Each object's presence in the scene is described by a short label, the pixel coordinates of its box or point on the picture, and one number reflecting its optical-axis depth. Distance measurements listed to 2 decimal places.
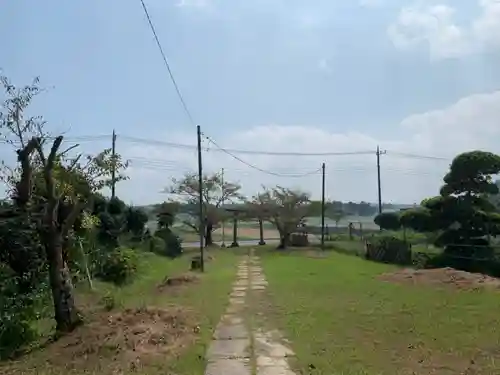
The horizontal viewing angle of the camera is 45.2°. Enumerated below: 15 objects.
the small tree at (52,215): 9.08
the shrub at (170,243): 29.34
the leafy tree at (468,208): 23.05
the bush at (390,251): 26.31
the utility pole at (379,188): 44.31
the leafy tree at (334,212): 42.25
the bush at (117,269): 17.27
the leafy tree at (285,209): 36.72
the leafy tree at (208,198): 42.22
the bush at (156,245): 28.08
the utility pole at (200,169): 20.73
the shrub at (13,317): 9.39
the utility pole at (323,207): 34.25
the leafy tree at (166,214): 34.56
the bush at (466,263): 22.12
